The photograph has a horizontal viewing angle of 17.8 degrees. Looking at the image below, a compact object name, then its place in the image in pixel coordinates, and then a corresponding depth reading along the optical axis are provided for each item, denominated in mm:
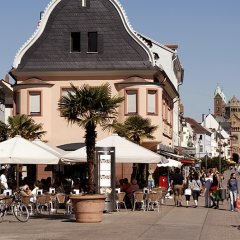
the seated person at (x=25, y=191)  27889
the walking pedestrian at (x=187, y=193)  36519
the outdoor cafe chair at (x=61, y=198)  29172
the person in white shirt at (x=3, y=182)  32125
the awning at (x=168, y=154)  49500
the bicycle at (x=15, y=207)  25344
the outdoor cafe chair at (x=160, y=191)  31873
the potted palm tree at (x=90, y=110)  26141
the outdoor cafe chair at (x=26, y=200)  27344
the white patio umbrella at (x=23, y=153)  28428
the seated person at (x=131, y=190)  32344
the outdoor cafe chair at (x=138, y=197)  31105
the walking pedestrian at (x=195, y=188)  36731
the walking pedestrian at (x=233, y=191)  33631
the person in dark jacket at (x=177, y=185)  36125
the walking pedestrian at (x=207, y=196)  36594
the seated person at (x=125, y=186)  32916
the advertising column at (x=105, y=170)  28781
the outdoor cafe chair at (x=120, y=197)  30438
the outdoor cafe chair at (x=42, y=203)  28562
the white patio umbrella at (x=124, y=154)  30109
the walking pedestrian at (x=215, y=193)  35344
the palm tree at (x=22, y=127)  39938
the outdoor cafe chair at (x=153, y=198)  31266
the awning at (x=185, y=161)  57419
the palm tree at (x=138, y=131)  41581
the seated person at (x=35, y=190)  28903
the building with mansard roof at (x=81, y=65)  47562
